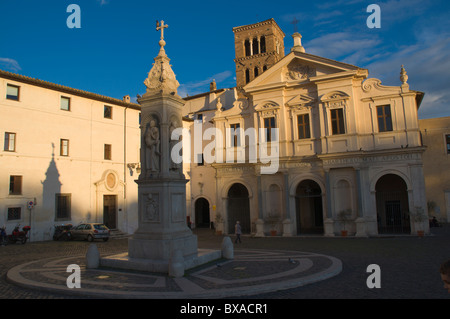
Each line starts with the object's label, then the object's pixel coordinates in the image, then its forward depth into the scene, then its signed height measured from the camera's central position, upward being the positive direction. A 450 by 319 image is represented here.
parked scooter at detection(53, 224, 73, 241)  23.81 -2.06
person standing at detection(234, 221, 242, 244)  20.77 -2.06
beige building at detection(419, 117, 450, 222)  31.56 +2.43
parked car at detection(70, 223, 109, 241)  23.36 -2.00
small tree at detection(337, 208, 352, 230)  23.05 -1.53
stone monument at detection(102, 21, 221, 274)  10.99 +0.31
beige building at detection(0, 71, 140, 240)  22.70 +3.59
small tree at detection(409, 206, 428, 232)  21.55 -1.73
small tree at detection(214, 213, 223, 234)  27.38 -2.01
